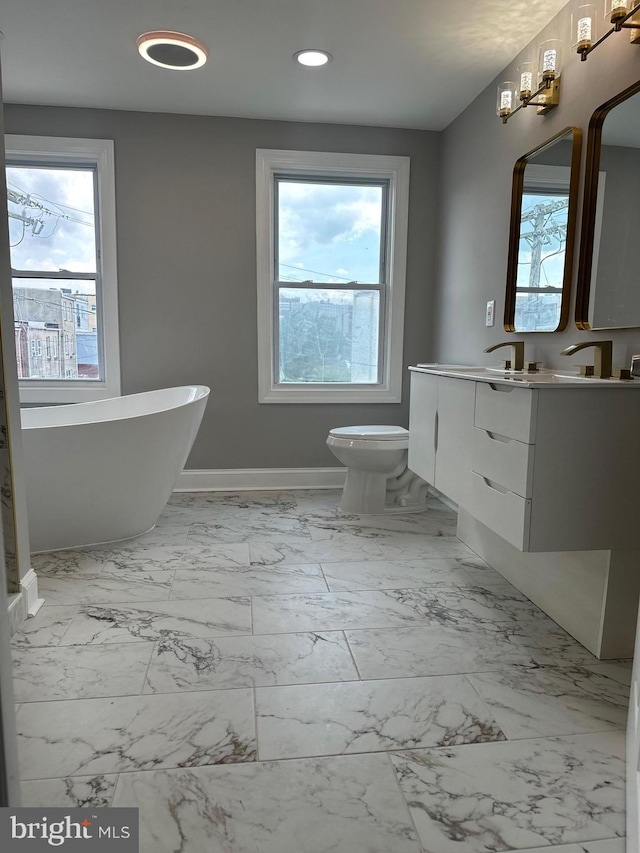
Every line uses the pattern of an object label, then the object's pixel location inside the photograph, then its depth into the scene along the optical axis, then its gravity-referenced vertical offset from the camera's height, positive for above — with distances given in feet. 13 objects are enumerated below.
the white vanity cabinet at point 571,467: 5.65 -1.19
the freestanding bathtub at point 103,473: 8.25 -2.02
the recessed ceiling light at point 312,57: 9.09 +4.54
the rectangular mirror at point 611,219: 6.39 +1.51
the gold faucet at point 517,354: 8.45 -0.11
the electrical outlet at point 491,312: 9.80 +0.58
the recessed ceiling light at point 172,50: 8.50 +4.44
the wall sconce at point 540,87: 7.56 +3.64
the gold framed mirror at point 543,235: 7.54 +1.59
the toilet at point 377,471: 10.46 -2.41
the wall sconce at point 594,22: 5.96 +3.55
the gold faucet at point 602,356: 6.41 -0.09
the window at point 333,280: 12.25 +1.38
